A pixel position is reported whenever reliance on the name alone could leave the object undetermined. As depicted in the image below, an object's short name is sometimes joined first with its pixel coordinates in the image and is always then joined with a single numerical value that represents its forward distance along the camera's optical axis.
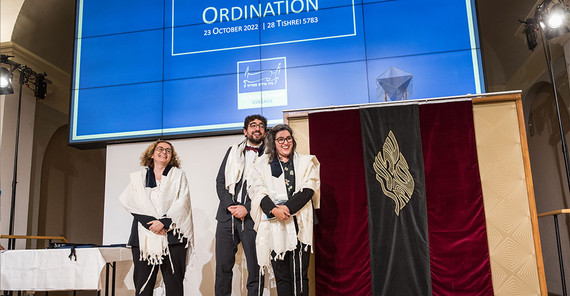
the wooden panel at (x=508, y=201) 3.07
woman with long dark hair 2.99
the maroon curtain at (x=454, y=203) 3.08
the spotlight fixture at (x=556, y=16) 4.47
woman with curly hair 3.19
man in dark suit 3.41
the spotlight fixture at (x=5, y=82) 5.52
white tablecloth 3.20
